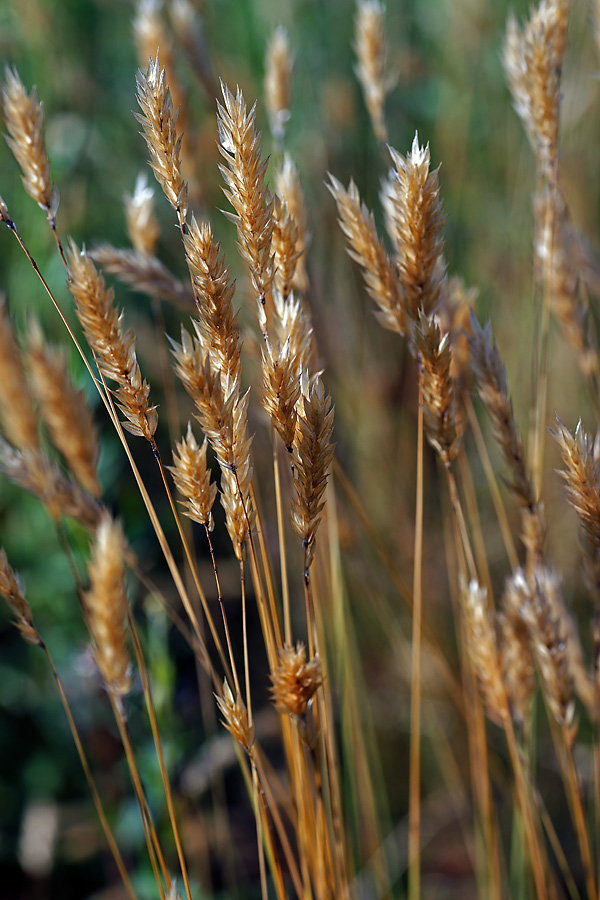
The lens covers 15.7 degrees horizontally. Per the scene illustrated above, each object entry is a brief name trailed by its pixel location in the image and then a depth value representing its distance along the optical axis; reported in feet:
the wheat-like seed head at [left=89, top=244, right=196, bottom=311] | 1.69
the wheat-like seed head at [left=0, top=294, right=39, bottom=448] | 1.47
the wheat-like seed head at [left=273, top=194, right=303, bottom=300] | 1.57
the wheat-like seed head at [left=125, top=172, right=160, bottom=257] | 1.70
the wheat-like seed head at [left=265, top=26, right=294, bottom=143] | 1.79
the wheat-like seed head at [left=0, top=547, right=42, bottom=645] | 1.51
